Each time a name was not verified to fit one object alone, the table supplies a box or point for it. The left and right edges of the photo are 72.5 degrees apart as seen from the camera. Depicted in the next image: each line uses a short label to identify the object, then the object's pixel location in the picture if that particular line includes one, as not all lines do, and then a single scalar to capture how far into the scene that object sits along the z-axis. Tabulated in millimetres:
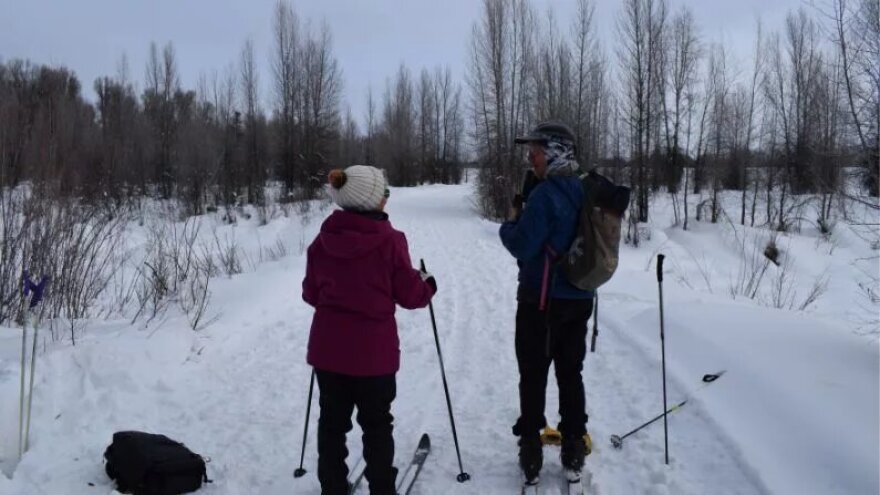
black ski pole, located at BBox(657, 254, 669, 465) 3789
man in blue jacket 3383
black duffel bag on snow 3373
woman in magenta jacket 2961
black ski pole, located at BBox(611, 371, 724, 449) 4070
